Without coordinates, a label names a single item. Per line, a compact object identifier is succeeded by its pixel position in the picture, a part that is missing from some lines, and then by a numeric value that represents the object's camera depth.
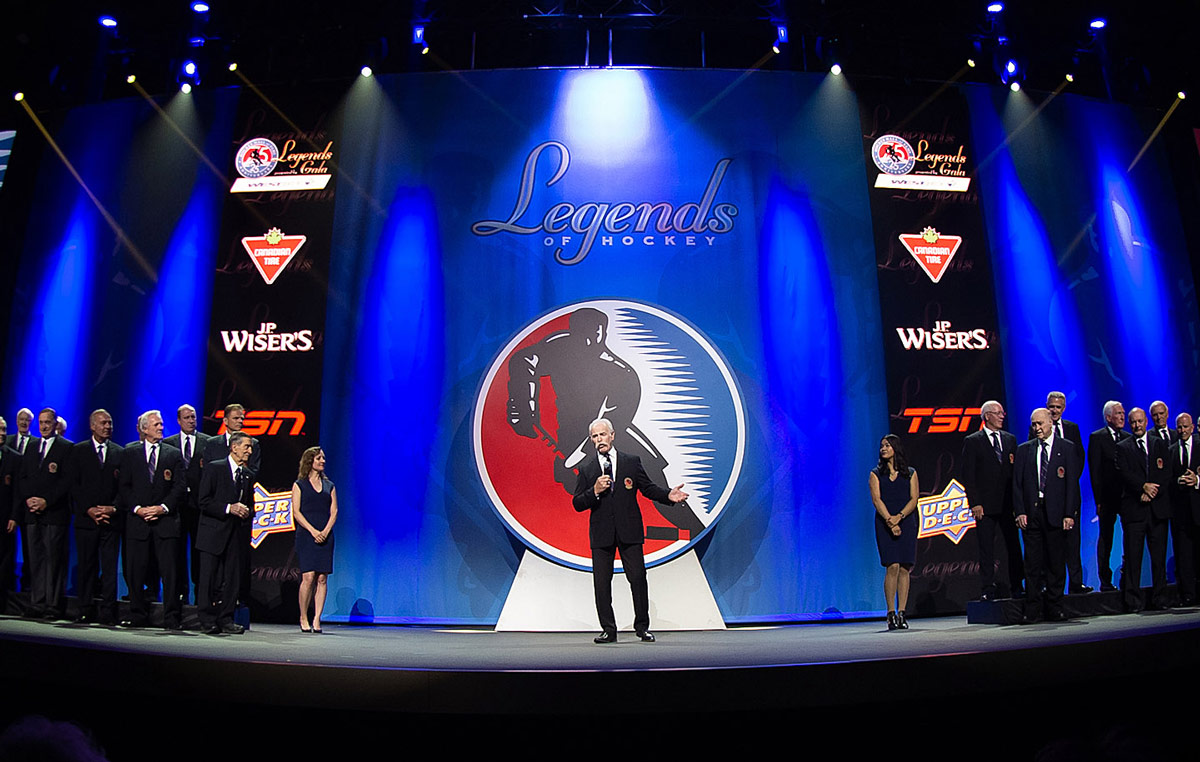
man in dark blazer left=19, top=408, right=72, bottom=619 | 6.45
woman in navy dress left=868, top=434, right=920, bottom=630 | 5.75
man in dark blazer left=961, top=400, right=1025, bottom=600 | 6.18
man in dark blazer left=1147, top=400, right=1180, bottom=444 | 6.43
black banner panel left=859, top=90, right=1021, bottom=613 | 7.25
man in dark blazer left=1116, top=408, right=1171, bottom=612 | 6.30
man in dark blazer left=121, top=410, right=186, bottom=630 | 5.96
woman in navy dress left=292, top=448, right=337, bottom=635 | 6.06
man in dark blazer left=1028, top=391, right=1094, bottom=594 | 6.34
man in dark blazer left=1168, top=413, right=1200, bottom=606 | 6.40
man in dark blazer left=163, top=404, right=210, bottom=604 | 6.14
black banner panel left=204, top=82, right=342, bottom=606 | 7.26
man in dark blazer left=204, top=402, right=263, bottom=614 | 6.26
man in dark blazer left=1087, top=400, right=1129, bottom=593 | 6.47
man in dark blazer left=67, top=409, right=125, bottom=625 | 6.33
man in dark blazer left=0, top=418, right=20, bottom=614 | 6.59
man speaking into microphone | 5.40
